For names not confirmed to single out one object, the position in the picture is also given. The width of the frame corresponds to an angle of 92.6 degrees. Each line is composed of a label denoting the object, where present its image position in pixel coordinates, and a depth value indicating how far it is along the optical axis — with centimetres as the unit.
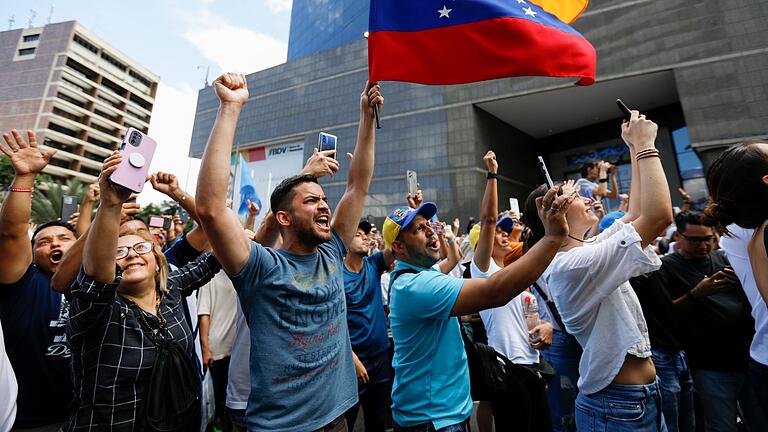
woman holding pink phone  151
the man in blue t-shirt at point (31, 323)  199
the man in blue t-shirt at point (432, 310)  154
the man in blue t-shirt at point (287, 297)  157
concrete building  4228
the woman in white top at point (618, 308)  175
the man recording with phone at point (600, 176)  425
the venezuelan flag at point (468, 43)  260
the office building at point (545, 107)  2167
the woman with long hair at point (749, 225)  167
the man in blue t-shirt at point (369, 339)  317
